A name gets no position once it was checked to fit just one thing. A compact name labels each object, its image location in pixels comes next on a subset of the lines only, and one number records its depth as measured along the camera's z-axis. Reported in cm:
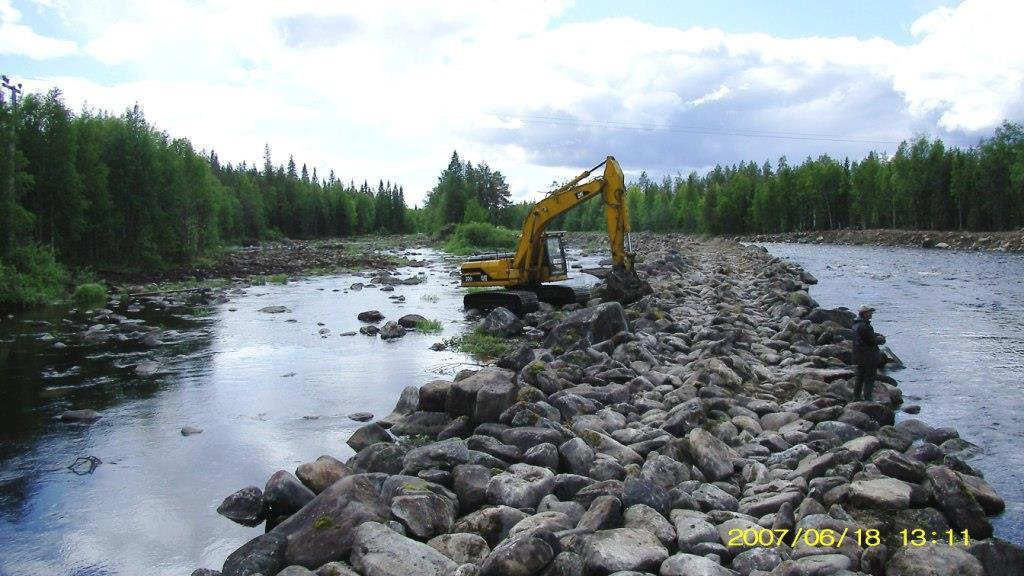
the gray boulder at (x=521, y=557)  570
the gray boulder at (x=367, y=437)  1029
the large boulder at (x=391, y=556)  597
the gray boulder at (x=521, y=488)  743
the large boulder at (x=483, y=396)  1029
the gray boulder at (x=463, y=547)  642
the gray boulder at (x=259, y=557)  625
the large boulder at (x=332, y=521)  650
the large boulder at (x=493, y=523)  693
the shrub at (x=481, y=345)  1766
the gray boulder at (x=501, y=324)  2014
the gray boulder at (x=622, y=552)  579
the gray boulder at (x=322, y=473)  827
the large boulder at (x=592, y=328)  1658
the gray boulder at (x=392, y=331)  2028
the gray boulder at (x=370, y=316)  2344
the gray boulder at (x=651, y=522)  645
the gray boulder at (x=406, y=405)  1164
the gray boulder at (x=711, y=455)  824
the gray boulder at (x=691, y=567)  562
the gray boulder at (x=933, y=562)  550
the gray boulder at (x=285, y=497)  796
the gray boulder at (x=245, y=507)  803
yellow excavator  2297
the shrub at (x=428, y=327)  2128
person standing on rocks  1058
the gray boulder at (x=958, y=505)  665
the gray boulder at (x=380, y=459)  882
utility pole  3017
